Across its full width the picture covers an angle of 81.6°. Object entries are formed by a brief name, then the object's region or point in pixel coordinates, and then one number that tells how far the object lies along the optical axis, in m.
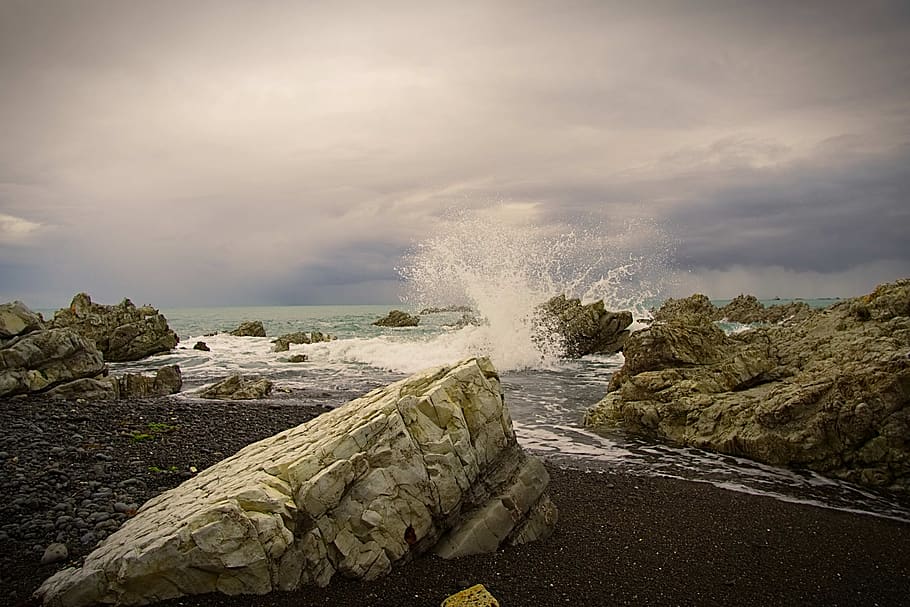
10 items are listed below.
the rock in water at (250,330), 48.01
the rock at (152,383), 15.85
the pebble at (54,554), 5.13
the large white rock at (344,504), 4.13
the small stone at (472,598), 4.32
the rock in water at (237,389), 15.95
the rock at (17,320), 14.28
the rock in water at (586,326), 29.73
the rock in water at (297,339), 33.69
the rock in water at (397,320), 70.88
